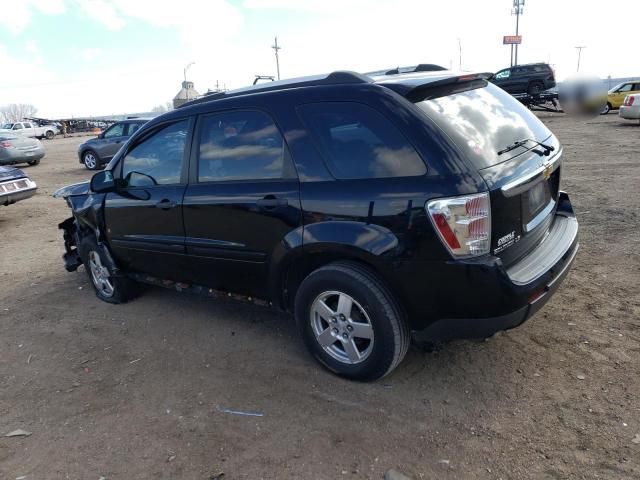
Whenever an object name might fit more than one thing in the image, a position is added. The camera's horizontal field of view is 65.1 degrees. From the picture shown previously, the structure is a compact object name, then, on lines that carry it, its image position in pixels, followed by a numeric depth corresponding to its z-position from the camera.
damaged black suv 2.69
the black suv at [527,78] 27.67
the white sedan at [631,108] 18.94
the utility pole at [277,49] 62.16
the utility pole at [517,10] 58.47
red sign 57.12
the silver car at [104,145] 16.41
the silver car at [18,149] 17.09
